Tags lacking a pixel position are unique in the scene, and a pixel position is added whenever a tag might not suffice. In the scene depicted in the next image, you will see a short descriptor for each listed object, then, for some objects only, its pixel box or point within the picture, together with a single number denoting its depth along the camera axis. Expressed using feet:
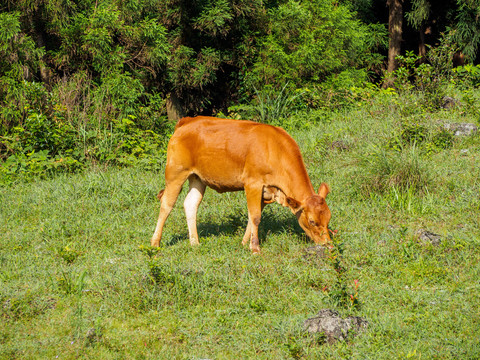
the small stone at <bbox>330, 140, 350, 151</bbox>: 77.68
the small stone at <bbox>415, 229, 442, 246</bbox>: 47.61
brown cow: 48.26
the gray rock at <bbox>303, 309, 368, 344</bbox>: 34.27
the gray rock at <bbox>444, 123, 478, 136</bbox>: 75.12
